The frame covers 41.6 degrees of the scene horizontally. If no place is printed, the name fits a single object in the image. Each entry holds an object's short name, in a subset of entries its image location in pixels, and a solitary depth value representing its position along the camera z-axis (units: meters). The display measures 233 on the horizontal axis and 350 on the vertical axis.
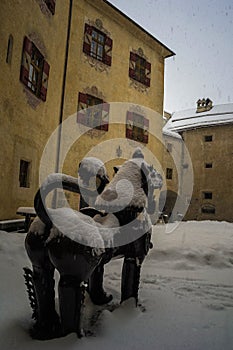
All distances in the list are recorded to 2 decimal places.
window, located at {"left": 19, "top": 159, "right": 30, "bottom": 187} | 8.12
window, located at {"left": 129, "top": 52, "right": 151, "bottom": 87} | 13.71
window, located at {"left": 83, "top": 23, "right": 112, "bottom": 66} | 11.90
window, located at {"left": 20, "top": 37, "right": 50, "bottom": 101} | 7.66
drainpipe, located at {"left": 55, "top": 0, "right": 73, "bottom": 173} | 10.66
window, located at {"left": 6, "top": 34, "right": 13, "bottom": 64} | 6.89
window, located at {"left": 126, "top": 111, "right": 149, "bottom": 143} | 13.38
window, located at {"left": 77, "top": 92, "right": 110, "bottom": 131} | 11.52
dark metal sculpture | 2.00
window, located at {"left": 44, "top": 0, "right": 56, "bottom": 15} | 8.95
